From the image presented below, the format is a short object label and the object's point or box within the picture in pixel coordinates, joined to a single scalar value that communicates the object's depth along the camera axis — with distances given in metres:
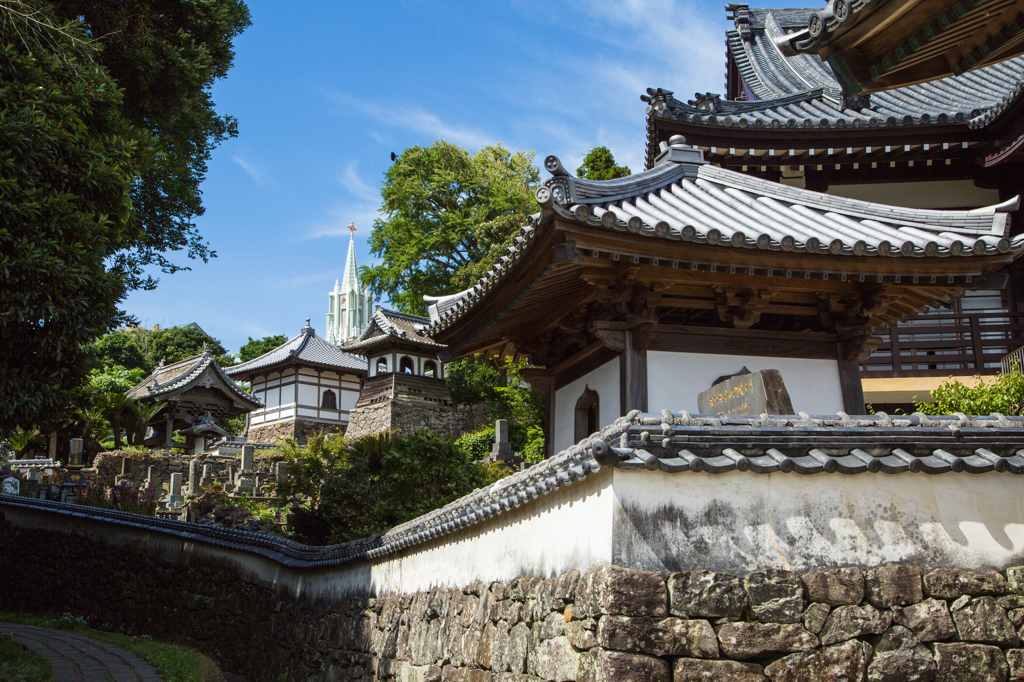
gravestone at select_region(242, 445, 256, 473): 24.11
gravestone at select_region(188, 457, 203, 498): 22.20
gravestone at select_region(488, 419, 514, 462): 24.12
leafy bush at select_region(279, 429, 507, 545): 14.01
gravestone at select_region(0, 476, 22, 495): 17.93
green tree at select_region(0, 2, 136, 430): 6.89
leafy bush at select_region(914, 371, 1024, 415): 10.95
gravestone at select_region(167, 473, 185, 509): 19.80
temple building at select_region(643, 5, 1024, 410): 12.45
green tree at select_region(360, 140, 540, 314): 32.78
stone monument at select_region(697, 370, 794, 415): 6.13
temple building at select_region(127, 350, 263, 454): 35.47
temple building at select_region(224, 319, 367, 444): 38.78
